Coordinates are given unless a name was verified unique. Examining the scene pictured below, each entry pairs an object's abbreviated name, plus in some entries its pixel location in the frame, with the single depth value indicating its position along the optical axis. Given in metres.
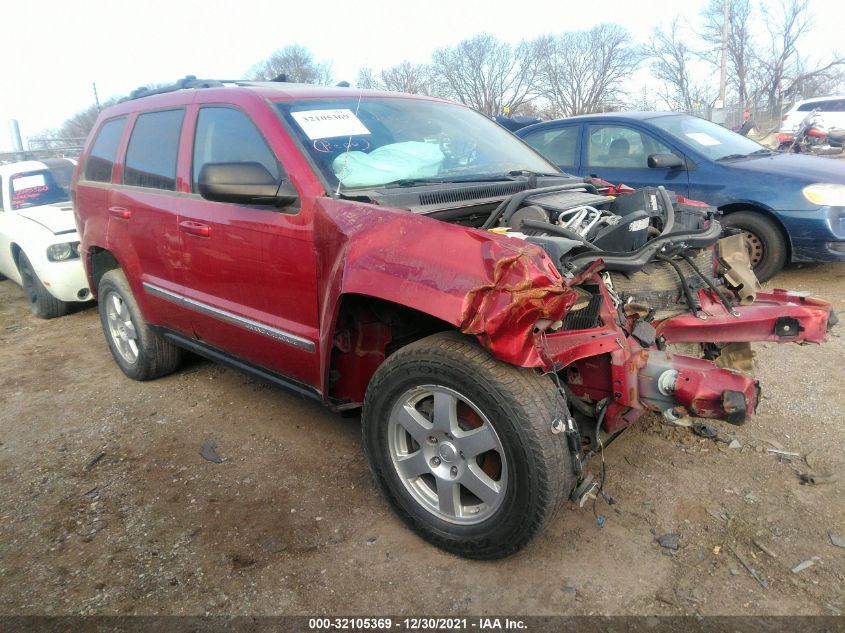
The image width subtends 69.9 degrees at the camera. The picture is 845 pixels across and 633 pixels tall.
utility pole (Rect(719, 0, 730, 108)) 23.10
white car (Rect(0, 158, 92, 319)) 5.73
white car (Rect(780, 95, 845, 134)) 15.52
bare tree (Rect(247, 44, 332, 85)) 37.16
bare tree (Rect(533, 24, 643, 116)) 35.91
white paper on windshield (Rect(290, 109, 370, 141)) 2.88
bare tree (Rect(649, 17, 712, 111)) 32.56
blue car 5.13
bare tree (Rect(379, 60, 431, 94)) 33.03
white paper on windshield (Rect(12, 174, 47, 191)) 6.63
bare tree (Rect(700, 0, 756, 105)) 30.81
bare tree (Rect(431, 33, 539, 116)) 36.78
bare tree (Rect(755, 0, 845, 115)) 29.14
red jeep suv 2.10
